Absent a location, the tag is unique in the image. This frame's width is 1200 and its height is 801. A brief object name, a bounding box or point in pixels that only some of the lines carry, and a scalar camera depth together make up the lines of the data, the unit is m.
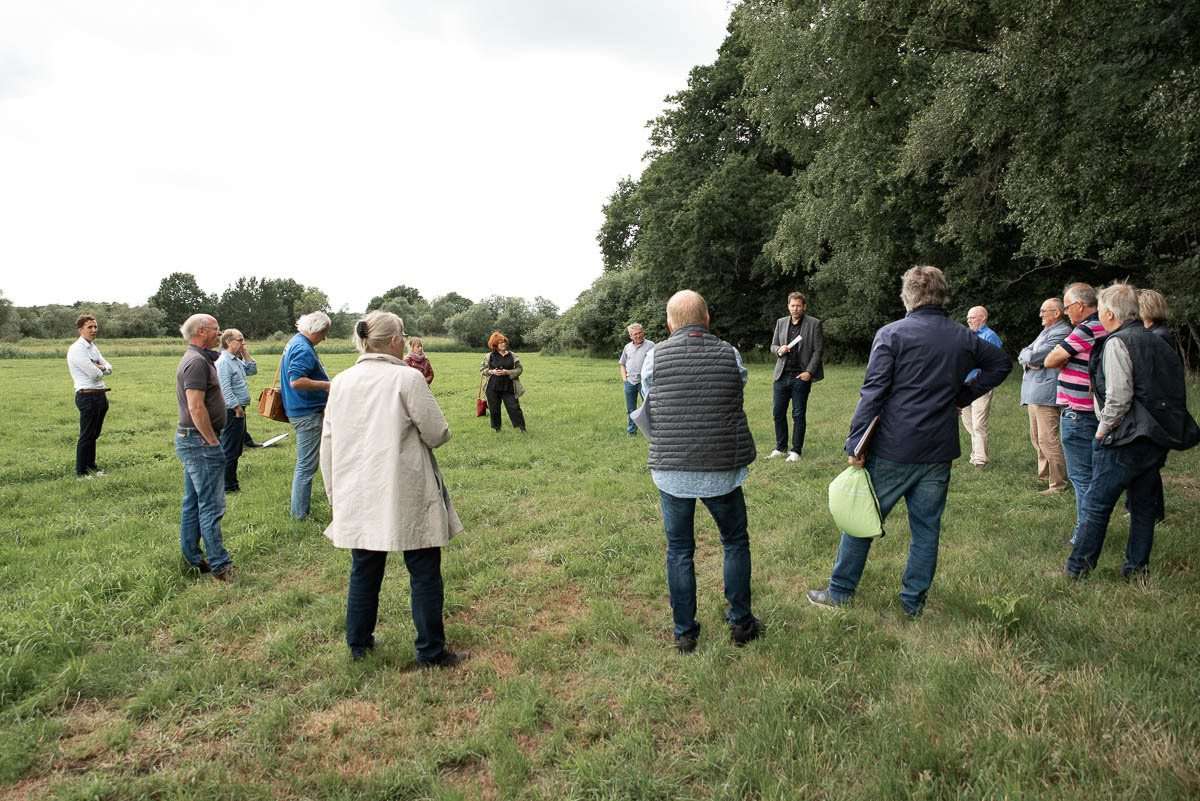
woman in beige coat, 3.71
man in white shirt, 8.73
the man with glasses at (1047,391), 6.75
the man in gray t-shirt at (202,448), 5.14
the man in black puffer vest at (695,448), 3.78
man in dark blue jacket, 3.98
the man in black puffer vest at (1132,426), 4.36
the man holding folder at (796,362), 8.85
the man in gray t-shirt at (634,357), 11.38
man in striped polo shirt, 5.41
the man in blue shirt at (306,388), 6.55
